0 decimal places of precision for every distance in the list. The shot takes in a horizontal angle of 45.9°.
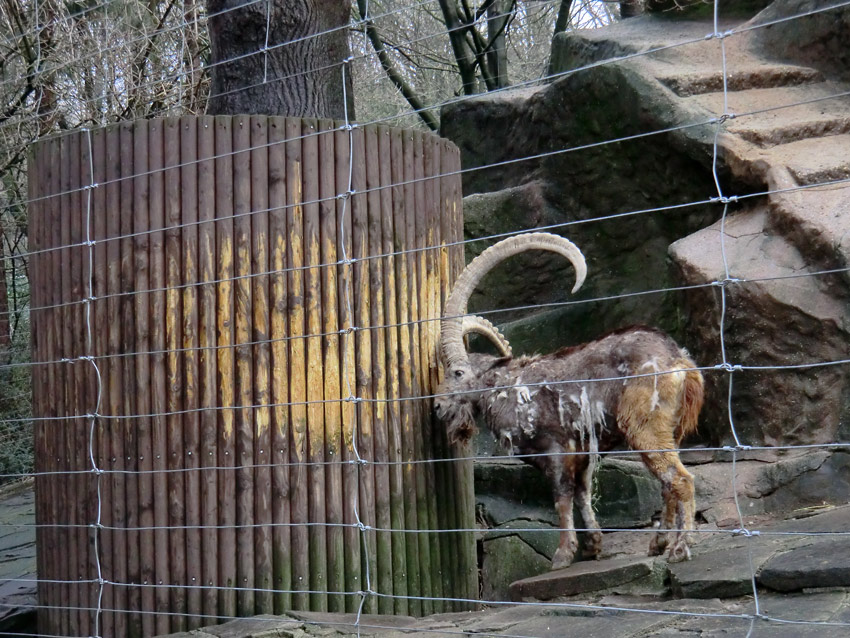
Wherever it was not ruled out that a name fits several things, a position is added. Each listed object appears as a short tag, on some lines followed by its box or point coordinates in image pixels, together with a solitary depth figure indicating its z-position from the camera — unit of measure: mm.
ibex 5352
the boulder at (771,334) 6461
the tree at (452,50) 13898
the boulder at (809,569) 3943
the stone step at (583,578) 4820
